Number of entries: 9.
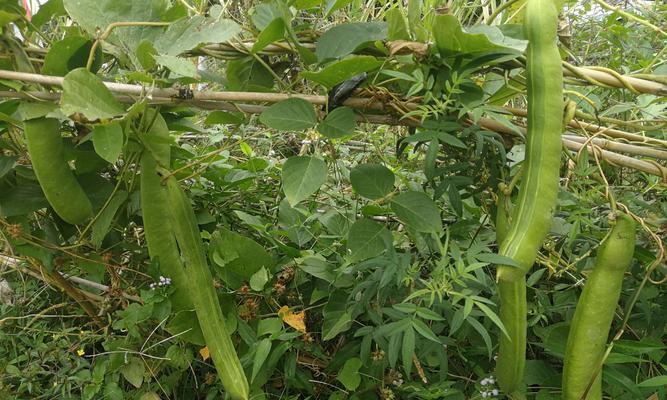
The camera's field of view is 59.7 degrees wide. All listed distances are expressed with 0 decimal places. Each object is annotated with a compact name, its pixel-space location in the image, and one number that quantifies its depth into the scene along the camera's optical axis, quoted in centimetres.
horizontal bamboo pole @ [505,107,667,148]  104
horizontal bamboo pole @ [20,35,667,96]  93
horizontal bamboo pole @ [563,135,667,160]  103
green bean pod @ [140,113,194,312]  102
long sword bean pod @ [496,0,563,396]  84
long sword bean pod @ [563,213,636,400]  97
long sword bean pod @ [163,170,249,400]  105
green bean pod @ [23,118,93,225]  95
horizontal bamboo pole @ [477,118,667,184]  104
